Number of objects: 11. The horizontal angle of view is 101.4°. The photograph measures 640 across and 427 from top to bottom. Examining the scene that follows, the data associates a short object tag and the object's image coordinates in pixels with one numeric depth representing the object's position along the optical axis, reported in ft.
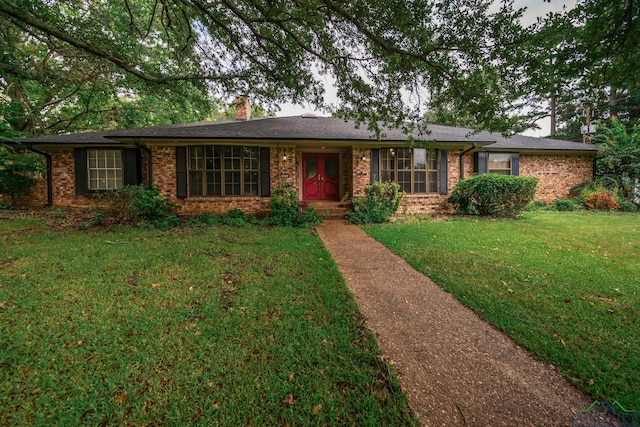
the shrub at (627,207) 34.53
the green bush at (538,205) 37.26
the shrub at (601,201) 34.53
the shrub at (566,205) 36.04
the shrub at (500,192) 28.66
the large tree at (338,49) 13.34
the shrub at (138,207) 24.45
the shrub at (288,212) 26.81
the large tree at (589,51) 8.24
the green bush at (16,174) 31.57
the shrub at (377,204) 28.27
